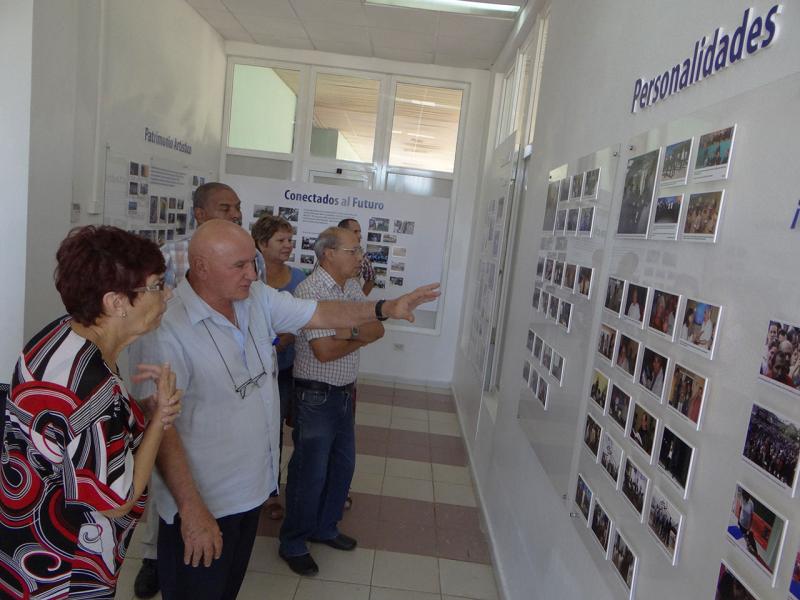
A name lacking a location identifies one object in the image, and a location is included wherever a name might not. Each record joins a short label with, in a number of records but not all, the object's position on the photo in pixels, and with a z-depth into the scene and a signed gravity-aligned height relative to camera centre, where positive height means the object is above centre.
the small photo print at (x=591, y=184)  1.96 +0.24
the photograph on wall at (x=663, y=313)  1.31 -0.12
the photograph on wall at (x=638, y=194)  1.50 +0.17
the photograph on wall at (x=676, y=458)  1.20 -0.41
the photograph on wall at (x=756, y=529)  0.91 -0.42
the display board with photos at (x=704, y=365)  0.94 -0.20
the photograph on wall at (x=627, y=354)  1.49 -0.25
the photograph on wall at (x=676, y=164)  1.32 +0.23
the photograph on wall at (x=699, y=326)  1.15 -0.12
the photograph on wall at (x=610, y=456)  1.54 -0.54
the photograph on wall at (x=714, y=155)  1.16 +0.23
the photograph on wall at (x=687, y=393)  1.17 -0.27
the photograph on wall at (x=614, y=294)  1.63 -0.11
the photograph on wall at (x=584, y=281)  1.93 -0.09
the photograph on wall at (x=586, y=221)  1.98 +0.11
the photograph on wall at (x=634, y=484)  1.38 -0.55
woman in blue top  3.20 -0.23
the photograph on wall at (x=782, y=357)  0.90 -0.13
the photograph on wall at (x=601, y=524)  1.59 -0.75
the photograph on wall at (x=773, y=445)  0.88 -0.27
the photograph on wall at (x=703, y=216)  1.18 +0.10
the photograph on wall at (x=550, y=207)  2.53 +0.19
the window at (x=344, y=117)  6.63 +1.24
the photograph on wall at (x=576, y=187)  2.15 +0.24
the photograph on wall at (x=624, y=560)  1.41 -0.75
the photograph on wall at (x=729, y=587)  0.97 -0.54
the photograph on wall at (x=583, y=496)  1.75 -0.74
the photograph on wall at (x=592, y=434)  1.71 -0.54
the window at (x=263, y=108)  6.59 +1.23
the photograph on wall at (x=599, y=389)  1.68 -0.39
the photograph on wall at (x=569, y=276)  2.11 -0.09
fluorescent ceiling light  4.66 +1.86
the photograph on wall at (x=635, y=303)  1.47 -0.11
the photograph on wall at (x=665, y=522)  1.22 -0.56
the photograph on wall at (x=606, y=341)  1.65 -0.25
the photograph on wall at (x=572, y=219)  2.15 +0.12
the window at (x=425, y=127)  6.65 +1.22
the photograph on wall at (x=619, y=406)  1.51 -0.39
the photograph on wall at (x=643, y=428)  1.35 -0.40
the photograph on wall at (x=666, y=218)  1.35 +0.10
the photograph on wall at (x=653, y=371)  1.33 -0.26
